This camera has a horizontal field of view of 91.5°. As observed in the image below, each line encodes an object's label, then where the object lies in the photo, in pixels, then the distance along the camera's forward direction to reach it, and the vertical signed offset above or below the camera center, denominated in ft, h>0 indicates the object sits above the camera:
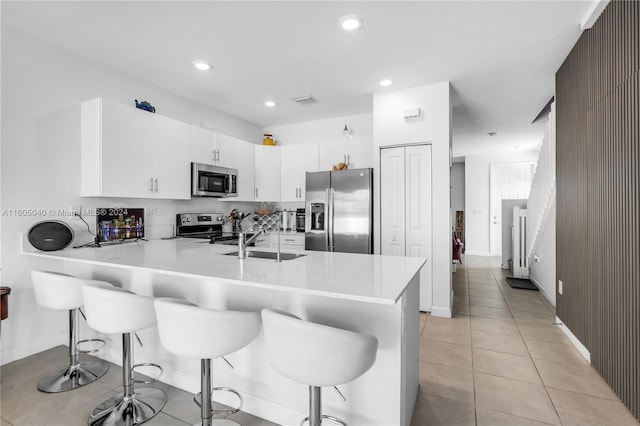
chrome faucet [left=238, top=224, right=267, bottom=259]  6.81 -0.63
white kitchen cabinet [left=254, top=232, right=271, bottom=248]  15.28 -1.28
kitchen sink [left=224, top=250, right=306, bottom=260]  7.86 -1.03
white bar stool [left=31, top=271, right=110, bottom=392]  6.96 -2.08
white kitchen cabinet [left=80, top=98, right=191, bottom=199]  9.66 +2.14
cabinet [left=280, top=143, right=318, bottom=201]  15.78 +2.47
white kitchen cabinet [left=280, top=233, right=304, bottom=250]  15.03 -1.26
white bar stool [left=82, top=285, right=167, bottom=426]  5.76 -2.07
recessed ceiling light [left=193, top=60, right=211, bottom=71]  10.20 +5.02
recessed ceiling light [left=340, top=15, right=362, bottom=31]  7.83 +4.96
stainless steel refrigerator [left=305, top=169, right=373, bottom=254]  12.85 +0.17
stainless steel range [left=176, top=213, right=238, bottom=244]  13.17 -0.54
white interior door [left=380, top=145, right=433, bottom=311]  12.26 +0.39
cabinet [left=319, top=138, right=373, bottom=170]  14.56 +2.98
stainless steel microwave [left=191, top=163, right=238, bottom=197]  12.63 +1.50
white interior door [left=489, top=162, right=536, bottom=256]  25.96 +2.42
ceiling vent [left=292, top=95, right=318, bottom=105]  13.43 +5.07
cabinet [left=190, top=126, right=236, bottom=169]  12.85 +2.96
